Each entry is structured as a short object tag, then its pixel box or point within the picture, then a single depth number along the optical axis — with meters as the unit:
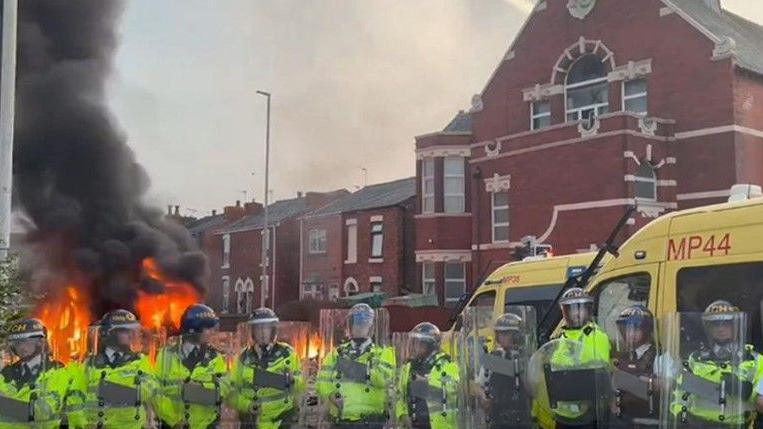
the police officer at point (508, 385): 6.64
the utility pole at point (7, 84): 12.34
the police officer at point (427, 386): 6.72
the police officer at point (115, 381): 6.77
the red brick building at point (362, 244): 34.28
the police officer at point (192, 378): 7.02
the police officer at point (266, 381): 6.95
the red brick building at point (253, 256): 41.78
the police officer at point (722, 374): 5.28
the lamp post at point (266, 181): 35.25
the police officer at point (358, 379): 7.09
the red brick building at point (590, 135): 23.31
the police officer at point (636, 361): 6.02
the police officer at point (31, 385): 6.36
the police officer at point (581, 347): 6.25
